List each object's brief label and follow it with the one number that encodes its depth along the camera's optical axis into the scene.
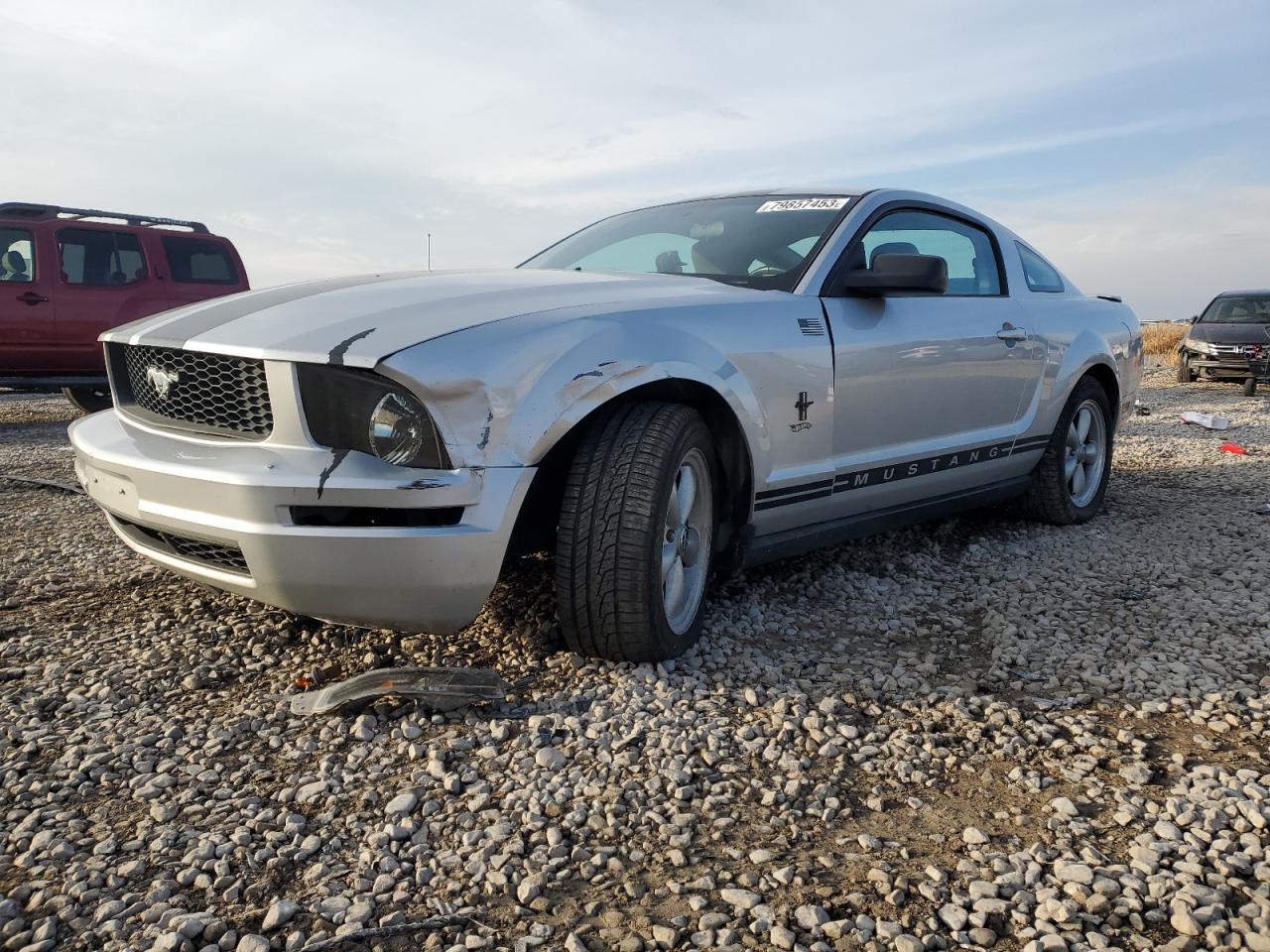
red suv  8.90
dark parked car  14.05
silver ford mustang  2.33
